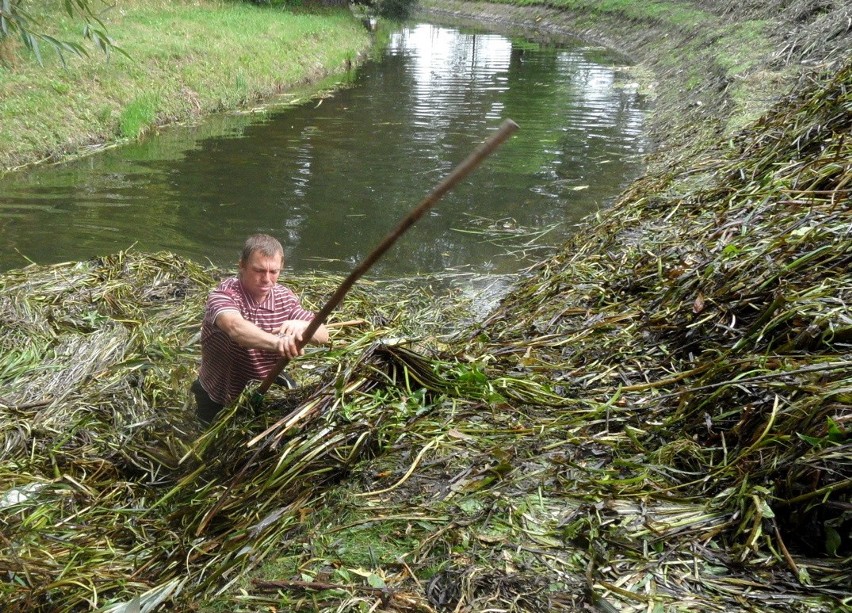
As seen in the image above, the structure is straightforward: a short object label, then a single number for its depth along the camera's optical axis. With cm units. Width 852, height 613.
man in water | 376
